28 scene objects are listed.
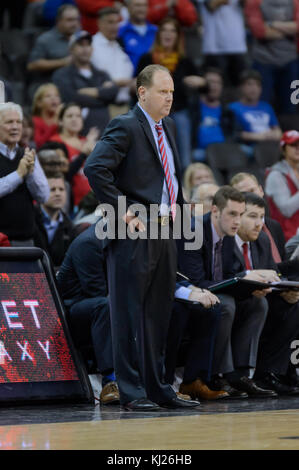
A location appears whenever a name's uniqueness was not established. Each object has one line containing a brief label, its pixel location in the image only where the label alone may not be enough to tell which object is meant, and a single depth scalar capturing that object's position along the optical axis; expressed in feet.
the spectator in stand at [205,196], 55.31
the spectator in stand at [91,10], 79.51
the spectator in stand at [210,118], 78.33
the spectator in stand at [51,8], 80.64
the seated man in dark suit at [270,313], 49.70
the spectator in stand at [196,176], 62.28
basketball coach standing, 38.68
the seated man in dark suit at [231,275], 47.16
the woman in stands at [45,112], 67.92
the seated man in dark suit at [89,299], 43.16
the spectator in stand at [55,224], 53.36
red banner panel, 41.57
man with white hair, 48.67
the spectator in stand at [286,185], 60.80
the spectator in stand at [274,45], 84.94
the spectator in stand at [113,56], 75.66
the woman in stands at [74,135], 64.59
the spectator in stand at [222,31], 83.56
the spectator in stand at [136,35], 78.48
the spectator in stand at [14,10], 82.07
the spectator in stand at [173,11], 81.46
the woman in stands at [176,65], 75.10
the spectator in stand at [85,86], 72.13
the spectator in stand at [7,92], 54.39
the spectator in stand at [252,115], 79.71
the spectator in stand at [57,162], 57.67
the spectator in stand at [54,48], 75.56
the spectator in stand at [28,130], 64.54
